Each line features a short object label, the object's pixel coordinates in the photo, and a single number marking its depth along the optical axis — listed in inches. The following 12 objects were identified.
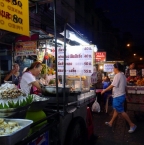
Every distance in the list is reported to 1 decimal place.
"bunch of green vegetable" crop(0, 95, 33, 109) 91.4
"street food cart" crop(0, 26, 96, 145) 90.2
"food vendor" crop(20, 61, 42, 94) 191.7
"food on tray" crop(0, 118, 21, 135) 74.2
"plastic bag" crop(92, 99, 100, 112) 275.3
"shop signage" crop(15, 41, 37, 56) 269.0
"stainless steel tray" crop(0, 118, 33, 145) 68.3
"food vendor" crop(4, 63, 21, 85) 300.8
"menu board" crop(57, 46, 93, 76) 203.5
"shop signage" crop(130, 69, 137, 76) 458.5
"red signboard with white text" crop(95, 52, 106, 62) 705.0
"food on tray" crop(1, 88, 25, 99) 98.8
